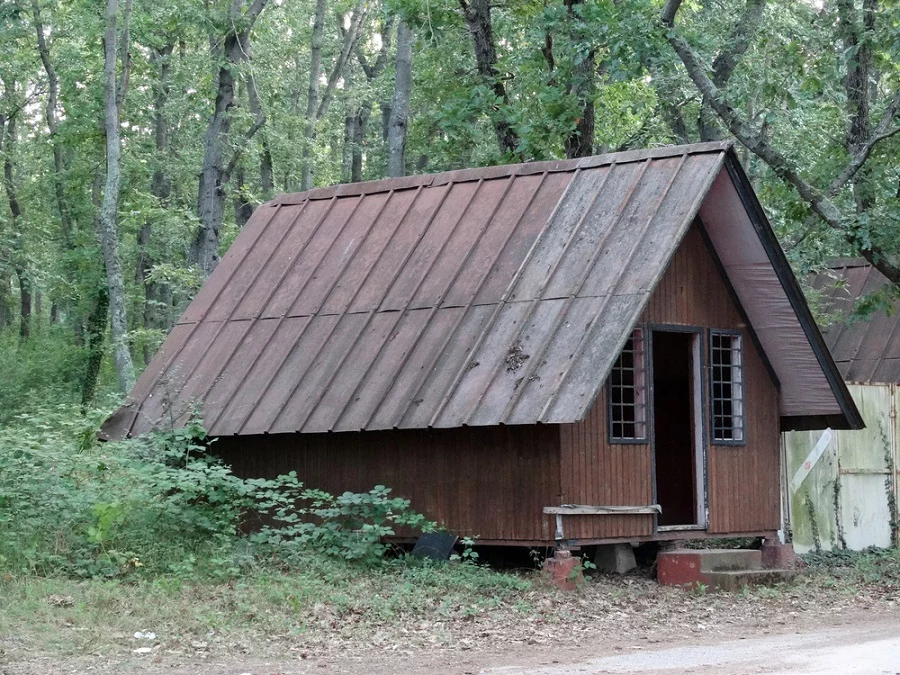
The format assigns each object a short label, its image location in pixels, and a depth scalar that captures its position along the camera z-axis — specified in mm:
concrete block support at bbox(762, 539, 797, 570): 16156
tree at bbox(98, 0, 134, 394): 24734
